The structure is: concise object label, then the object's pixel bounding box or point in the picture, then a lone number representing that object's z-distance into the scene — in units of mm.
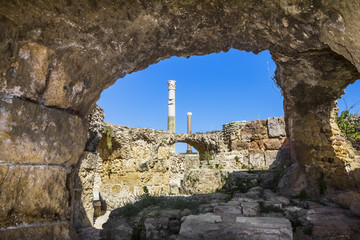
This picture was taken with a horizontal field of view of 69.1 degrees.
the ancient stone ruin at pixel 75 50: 1929
